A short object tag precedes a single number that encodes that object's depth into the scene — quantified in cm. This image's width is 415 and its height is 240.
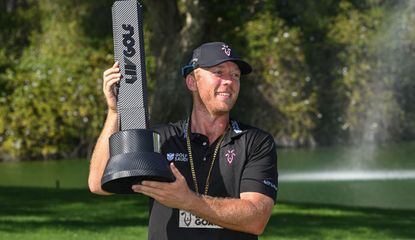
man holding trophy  368
